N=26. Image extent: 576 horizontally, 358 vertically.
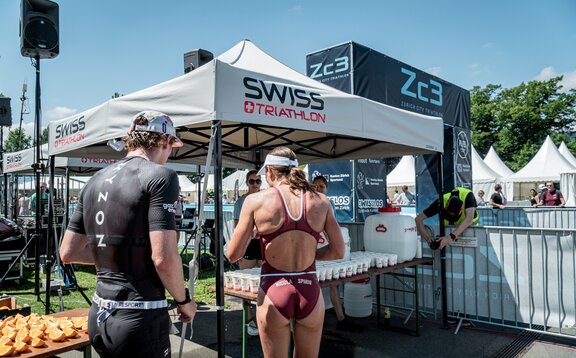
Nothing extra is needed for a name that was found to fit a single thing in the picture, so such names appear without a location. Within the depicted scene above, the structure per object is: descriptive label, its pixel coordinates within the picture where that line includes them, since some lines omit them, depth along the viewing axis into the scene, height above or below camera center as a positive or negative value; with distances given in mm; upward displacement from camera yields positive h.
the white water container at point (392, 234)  4926 -547
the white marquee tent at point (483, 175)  22984 +646
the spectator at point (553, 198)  14309 -424
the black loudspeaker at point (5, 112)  9992 +1965
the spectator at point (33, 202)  11888 -233
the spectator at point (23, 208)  15331 -518
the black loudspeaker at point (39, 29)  5555 +2214
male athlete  1861 -298
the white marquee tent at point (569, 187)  19312 -74
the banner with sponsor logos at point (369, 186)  7820 +49
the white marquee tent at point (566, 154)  24364 +1908
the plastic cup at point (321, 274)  3663 -742
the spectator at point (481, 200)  16738 -542
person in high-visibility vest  5281 -337
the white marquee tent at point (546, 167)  22281 +1011
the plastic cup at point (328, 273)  3754 -756
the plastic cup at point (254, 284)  3408 -763
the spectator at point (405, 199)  18447 -581
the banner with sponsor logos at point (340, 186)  7805 +56
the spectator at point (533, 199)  17234 -539
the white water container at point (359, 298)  5566 -1473
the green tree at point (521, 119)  41812 +7035
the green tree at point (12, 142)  52388 +6794
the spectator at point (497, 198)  13868 -388
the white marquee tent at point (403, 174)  23142 +780
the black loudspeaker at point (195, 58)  4344 +1389
